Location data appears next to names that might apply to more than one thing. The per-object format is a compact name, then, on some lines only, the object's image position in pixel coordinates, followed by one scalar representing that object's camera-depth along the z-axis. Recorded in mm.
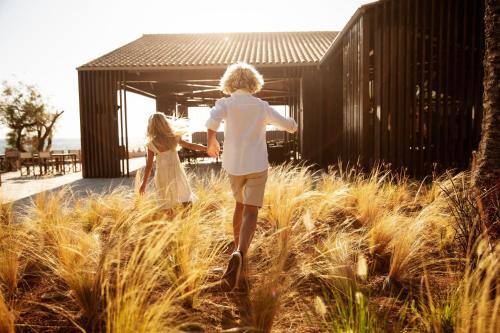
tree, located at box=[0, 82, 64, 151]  23141
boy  2656
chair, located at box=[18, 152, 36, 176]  12988
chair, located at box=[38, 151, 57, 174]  13052
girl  3770
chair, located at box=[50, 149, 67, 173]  13146
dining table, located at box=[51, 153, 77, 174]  13102
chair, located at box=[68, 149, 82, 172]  14227
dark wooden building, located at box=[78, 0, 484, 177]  6812
